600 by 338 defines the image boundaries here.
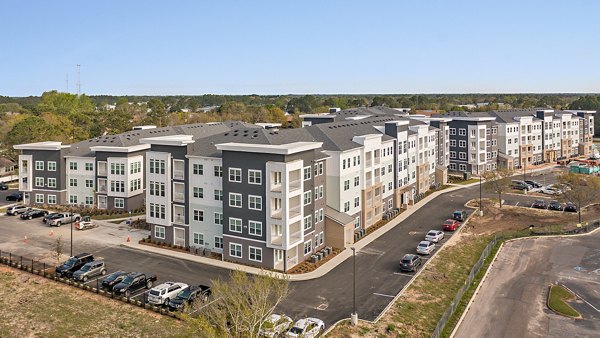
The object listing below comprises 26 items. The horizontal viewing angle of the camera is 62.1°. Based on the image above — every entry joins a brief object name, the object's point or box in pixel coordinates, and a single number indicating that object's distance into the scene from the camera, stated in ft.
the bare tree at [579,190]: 228.22
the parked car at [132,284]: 143.64
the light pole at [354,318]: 122.92
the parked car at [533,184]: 309.38
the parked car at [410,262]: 162.09
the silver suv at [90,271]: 154.30
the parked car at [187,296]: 131.33
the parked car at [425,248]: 180.24
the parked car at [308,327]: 107.63
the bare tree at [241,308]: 89.40
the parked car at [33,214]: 235.26
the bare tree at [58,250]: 172.24
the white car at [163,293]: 135.54
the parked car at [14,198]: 282.79
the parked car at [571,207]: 247.79
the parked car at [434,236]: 195.31
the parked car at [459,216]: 231.71
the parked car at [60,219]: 222.07
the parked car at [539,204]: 254.90
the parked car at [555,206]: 251.78
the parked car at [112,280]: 147.43
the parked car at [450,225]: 214.48
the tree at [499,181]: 257.55
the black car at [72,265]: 158.40
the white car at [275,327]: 94.32
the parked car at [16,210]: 245.45
